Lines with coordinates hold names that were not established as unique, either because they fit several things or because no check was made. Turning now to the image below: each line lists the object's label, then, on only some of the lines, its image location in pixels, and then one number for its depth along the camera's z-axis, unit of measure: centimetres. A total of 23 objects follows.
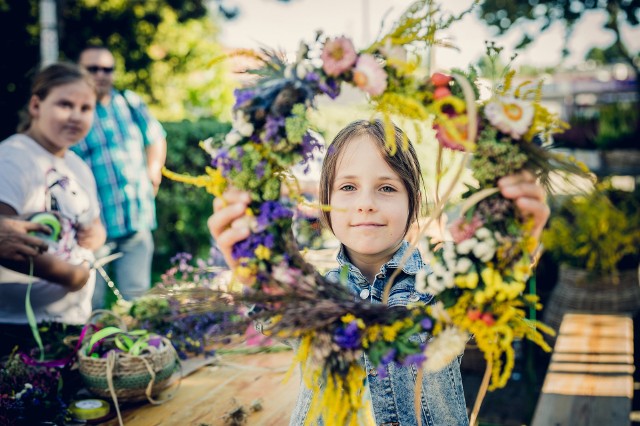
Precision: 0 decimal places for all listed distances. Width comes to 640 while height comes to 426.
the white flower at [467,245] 138
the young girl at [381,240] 181
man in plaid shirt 430
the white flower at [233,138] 149
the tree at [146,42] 820
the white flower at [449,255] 141
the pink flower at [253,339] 136
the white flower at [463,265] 138
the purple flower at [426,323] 140
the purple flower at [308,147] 153
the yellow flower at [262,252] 146
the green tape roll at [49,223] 260
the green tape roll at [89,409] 220
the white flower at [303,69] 144
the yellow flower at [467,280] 136
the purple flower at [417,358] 135
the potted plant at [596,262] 500
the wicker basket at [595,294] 496
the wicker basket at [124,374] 225
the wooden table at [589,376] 294
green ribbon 235
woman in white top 264
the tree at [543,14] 720
